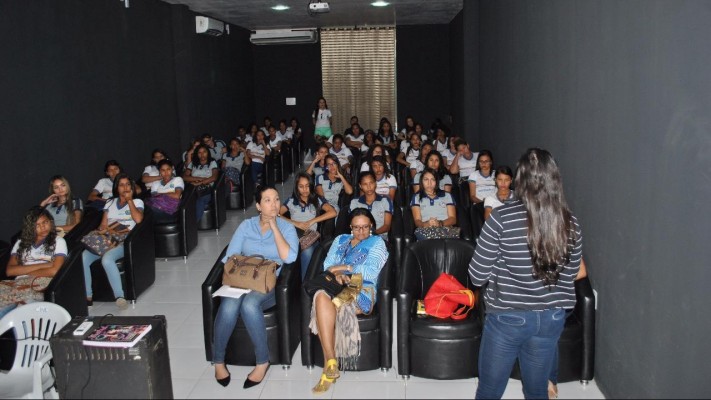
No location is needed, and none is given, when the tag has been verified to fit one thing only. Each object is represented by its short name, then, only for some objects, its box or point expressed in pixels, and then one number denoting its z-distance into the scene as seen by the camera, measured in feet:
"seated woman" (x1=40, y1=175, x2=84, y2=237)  19.65
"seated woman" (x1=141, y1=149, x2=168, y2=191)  26.61
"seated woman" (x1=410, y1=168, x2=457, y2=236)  19.65
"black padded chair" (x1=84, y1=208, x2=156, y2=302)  18.78
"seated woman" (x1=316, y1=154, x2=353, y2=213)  23.39
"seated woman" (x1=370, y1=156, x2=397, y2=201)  23.18
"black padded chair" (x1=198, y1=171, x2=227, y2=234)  26.96
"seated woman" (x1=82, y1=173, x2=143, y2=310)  18.70
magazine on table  10.57
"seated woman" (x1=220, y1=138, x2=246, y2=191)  32.90
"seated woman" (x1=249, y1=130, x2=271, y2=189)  32.91
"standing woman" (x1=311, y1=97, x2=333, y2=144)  42.63
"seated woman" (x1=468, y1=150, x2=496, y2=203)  22.18
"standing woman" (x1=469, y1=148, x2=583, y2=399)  8.66
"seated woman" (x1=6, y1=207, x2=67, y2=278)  16.46
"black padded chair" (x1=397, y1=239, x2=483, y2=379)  13.33
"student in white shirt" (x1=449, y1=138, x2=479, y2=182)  26.53
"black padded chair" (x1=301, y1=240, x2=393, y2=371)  13.74
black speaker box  10.68
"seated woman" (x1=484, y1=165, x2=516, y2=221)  18.95
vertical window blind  47.83
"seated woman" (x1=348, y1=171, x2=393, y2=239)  19.86
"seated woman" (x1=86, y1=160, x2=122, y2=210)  23.90
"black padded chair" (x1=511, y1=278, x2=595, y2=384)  12.72
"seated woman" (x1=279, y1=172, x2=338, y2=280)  20.02
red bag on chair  13.60
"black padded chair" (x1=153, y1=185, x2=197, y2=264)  23.09
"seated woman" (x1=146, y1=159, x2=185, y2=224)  23.34
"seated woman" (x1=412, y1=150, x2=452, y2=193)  22.64
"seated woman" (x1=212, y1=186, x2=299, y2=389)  13.93
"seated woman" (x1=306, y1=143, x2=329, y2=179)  26.48
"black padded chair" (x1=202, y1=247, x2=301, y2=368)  14.24
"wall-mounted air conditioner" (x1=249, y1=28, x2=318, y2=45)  45.65
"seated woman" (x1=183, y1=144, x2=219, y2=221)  28.60
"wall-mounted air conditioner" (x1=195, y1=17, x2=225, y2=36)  36.01
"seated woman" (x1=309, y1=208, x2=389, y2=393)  13.47
